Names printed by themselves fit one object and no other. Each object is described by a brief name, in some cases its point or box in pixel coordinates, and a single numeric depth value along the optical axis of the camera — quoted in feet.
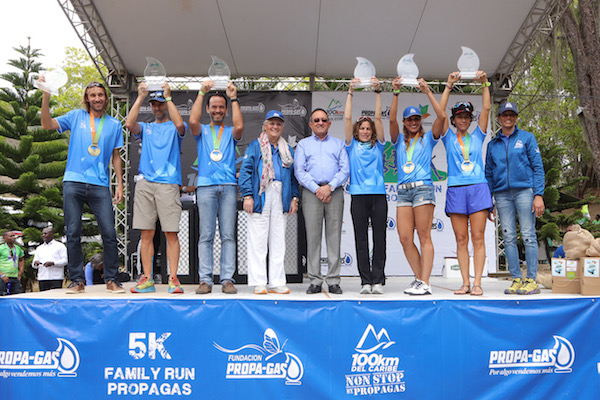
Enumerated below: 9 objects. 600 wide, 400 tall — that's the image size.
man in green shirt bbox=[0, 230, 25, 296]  23.16
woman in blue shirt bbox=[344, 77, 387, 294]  12.12
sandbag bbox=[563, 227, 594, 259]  11.69
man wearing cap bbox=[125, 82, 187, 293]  12.27
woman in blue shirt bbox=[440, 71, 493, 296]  12.01
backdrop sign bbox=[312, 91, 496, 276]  23.04
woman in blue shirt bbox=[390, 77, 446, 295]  12.09
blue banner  10.24
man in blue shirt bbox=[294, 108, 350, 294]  12.27
